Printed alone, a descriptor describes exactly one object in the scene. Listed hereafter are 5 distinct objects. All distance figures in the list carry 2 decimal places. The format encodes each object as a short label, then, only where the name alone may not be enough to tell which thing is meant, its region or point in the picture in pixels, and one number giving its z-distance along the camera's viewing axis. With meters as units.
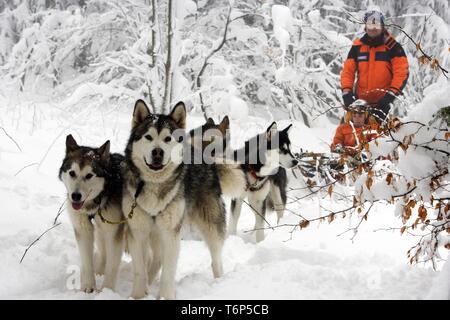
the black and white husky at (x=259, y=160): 5.18
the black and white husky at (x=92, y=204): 3.36
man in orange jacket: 6.46
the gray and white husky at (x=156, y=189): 3.32
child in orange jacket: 6.24
